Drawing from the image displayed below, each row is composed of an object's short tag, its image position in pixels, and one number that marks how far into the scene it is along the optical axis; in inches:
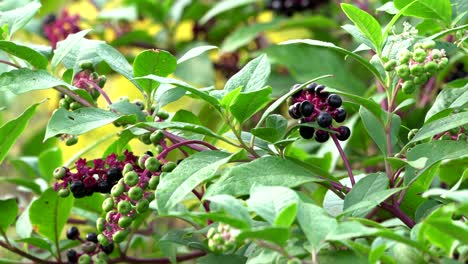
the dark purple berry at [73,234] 41.1
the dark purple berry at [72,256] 40.2
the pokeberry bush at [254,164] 32.1
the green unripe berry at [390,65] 35.2
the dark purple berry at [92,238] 40.2
